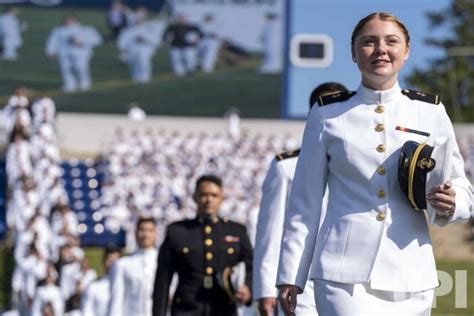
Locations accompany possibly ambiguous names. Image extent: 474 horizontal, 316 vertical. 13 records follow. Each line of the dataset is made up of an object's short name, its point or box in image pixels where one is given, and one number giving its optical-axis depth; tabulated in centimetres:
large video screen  4816
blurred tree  4562
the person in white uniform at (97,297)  1549
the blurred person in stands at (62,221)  2614
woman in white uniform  557
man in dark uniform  947
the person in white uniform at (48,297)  1930
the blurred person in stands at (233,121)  4407
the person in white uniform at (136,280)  1273
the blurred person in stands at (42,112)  3366
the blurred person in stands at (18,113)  3209
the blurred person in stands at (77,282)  1775
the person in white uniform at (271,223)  811
